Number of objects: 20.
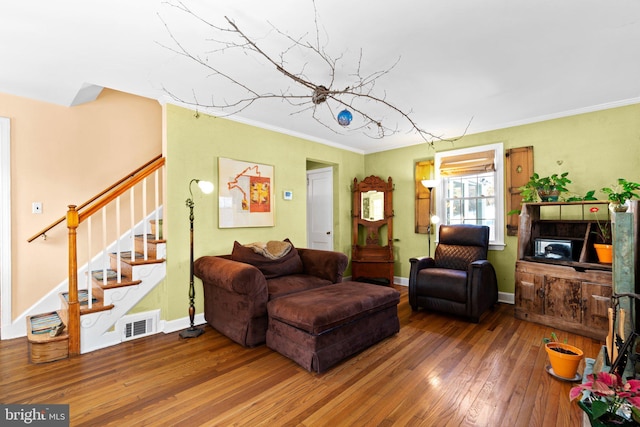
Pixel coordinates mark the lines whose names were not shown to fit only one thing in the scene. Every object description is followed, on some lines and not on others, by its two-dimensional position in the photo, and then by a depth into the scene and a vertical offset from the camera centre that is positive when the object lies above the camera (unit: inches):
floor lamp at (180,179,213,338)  116.4 -29.8
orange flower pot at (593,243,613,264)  113.1 -15.7
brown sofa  102.1 -26.5
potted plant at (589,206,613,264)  113.8 -12.3
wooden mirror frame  184.5 -17.6
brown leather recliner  128.0 -28.7
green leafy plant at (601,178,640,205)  102.0 +5.9
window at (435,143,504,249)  159.2 +14.6
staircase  97.2 -30.7
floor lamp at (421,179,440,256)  167.3 +8.7
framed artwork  137.7 +10.4
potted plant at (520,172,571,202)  129.2 +10.9
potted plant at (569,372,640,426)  44.3 -28.8
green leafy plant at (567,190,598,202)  119.7 +5.9
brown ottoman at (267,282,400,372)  88.4 -35.3
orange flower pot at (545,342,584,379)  81.7 -41.4
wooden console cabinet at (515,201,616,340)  112.0 -25.0
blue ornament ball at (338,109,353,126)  96.1 +31.3
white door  201.8 +4.2
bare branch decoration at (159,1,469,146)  78.5 +47.6
